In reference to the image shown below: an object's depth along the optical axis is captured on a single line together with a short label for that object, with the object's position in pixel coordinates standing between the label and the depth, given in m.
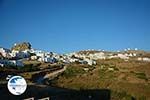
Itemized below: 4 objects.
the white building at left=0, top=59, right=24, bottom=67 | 34.26
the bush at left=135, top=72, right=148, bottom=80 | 25.71
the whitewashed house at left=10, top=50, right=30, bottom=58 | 56.42
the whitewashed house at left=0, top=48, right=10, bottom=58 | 53.28
